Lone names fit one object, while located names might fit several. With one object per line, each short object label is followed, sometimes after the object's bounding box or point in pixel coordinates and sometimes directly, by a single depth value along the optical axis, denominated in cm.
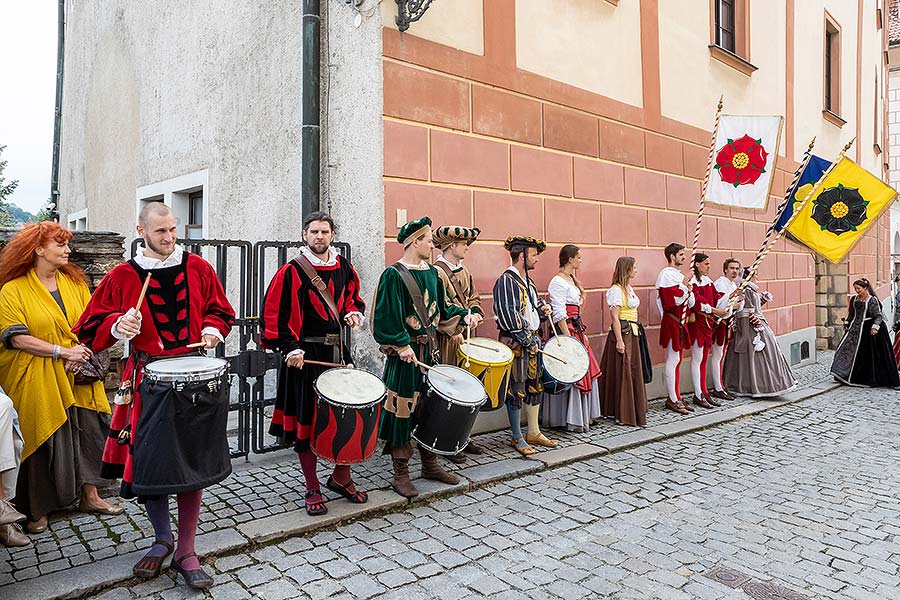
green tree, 3262
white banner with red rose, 792
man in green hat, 427
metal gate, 477
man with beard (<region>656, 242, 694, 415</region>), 730
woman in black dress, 978
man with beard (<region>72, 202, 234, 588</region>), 310
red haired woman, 364
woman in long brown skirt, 656
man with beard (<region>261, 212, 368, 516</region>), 395
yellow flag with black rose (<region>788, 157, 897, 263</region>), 769
